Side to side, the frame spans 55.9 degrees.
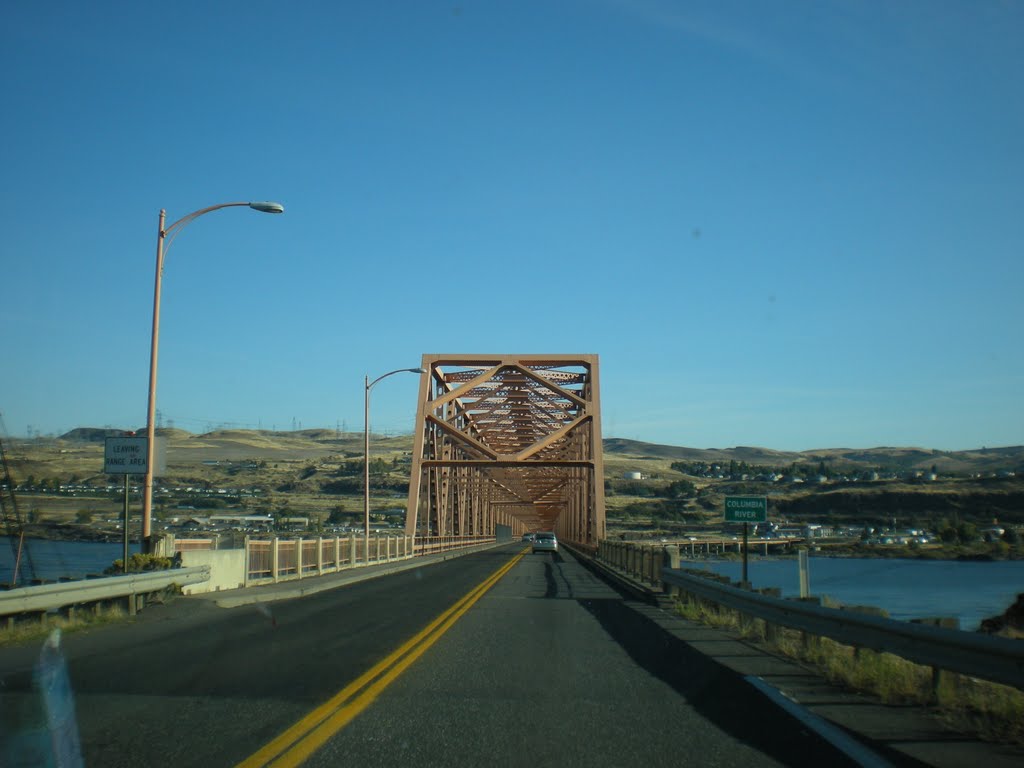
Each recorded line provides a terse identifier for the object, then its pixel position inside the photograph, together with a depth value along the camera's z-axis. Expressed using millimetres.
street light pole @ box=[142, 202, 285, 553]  17109
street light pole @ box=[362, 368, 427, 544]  37806
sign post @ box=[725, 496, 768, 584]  17500
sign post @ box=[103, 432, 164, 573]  16125
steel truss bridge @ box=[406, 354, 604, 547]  60406
